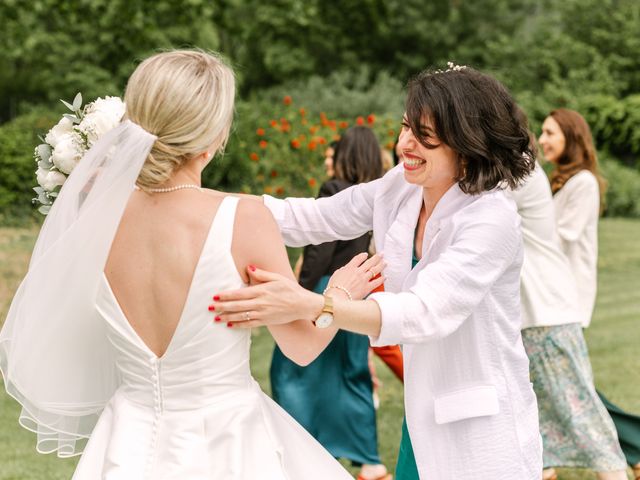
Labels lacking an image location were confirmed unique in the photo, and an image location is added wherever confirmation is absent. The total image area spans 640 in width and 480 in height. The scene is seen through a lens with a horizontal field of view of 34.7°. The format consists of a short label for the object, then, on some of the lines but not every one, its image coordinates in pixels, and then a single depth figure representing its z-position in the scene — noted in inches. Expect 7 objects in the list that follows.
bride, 113.4
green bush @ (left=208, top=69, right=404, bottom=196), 482.9
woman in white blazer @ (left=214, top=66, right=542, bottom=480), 120.3
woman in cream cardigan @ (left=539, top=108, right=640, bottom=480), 246.7
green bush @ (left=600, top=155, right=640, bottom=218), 829.8
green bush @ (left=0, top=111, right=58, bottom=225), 592.1
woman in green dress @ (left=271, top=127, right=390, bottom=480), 255.1
